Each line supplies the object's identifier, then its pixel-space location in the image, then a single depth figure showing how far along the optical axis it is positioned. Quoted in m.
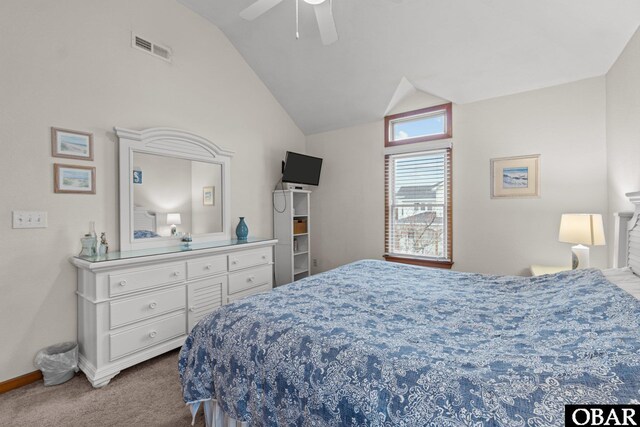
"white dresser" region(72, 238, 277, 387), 2.13
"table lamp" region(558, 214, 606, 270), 2.48
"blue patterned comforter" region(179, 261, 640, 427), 0.85
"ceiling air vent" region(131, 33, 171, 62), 2.80
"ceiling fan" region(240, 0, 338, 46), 2.04
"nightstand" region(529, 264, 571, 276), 2.79
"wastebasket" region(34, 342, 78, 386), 2.11
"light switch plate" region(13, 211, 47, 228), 2.13
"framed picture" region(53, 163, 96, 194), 2.32
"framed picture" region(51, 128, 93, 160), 2.30
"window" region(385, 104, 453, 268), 3.70
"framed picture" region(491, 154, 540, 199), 3.12
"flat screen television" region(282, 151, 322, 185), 4.18
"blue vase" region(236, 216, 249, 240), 3.54
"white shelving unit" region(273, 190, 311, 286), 4.19
